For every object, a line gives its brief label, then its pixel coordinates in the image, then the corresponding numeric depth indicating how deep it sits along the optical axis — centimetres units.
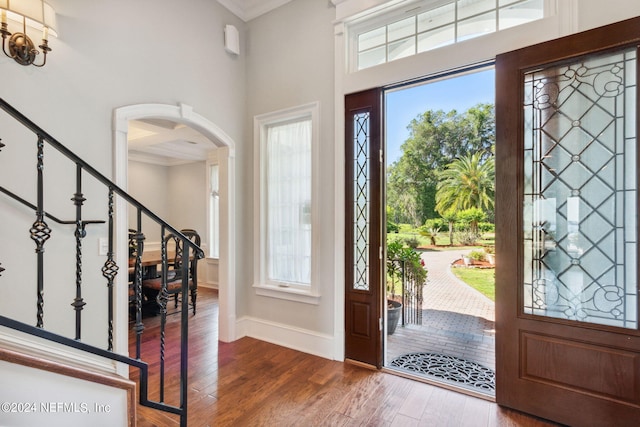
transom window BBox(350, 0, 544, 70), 239
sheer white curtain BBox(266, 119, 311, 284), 331
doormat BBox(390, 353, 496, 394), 268
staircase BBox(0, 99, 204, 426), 170
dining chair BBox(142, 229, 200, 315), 411
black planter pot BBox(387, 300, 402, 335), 378
